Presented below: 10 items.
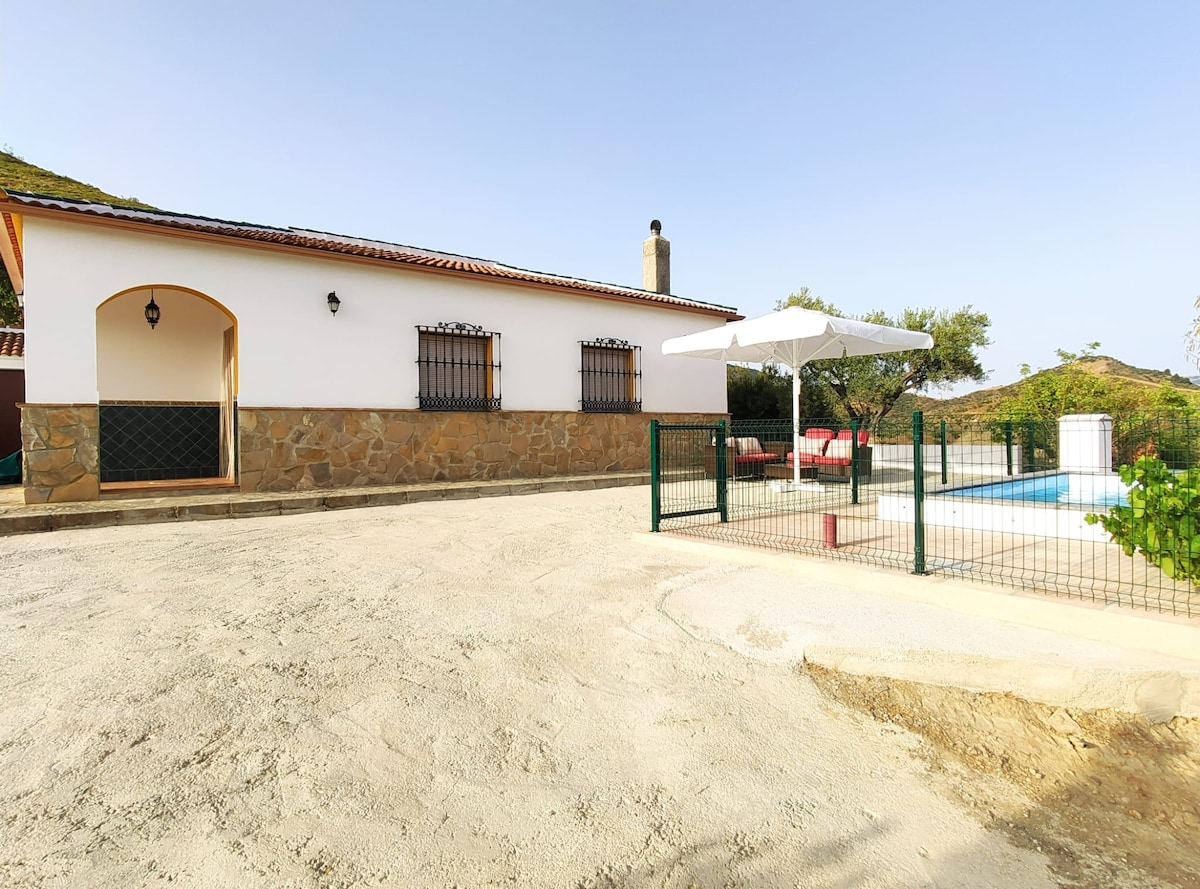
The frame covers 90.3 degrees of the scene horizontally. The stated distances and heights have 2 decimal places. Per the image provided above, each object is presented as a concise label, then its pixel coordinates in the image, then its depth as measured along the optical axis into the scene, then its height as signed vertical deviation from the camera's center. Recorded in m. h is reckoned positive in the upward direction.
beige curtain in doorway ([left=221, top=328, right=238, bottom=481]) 9.18 +0.48
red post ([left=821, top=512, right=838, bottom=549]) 4.95 -0.78
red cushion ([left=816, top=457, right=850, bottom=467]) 9.08 -0.36
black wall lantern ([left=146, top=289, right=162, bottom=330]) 9.18 +2.01
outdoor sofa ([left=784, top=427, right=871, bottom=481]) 9.18 -0.24
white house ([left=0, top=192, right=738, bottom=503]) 7.40 +1.31
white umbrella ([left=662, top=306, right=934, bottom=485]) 7.77 +1.41
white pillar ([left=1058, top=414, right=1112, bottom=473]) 8.16 -0.08
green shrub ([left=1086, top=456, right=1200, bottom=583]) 3.26 -0.48
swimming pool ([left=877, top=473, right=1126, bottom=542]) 5.22 -0.68
